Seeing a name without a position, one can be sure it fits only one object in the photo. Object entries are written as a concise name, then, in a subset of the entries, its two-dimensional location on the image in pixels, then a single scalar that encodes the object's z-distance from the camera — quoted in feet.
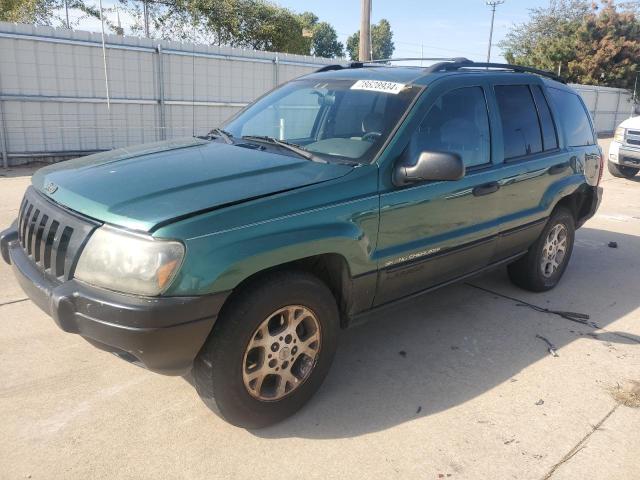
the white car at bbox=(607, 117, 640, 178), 37.42
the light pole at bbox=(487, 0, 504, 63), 193.96
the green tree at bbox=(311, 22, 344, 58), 273.95
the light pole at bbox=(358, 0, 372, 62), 39.78
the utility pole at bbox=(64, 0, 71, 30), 85.24
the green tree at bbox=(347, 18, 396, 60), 338.23
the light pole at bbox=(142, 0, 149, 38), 90.02
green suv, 7.84
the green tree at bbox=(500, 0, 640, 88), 97.60
